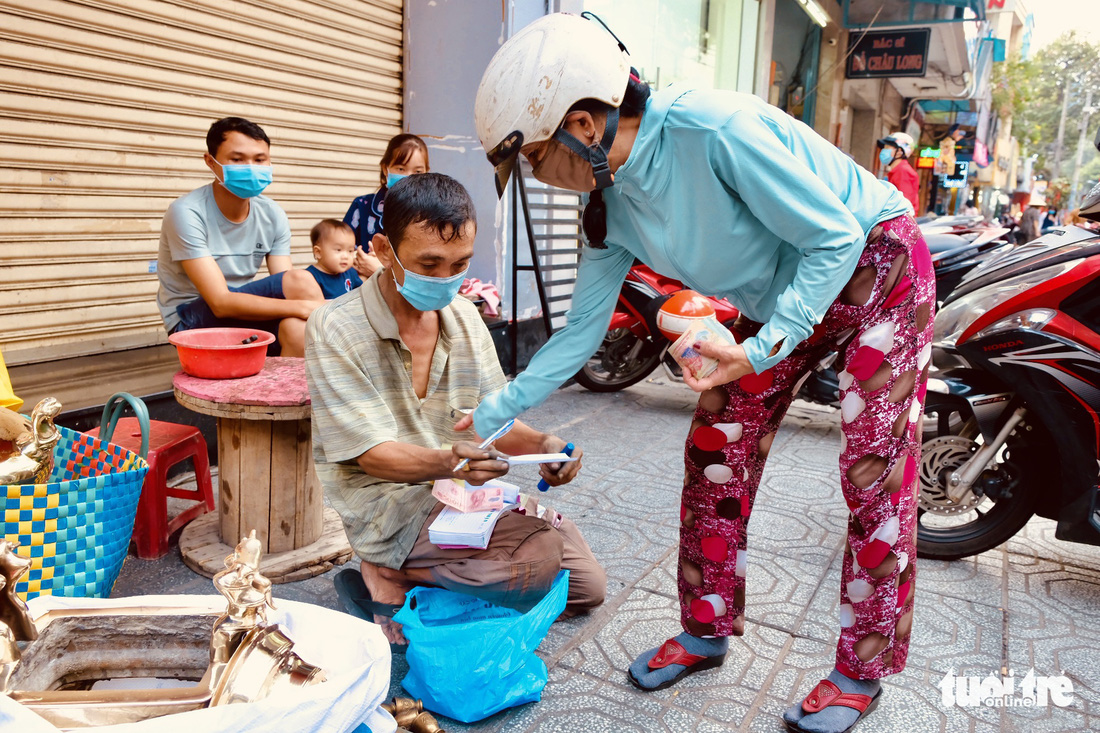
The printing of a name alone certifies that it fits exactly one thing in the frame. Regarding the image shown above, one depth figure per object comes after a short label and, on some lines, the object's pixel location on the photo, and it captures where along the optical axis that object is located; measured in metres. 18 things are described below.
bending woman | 1.66
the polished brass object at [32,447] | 1.95
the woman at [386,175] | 4.27
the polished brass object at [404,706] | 1.92
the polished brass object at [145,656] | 1.17
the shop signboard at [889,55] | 11.23
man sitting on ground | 2.06
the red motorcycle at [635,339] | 5.07
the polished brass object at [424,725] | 1.90
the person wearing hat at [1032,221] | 14.95
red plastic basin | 2.70
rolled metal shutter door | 3.55
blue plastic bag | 1.94
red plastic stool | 2.88
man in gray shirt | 3.49
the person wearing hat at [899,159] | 8.59
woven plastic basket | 1.90
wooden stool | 2.62
